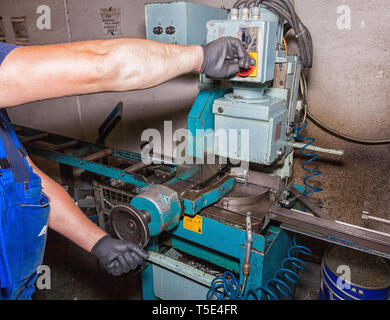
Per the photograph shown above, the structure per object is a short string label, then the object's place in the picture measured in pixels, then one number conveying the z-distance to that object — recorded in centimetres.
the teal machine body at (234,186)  109
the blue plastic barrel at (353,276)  144
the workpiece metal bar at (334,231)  114
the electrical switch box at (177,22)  118
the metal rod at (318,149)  164
